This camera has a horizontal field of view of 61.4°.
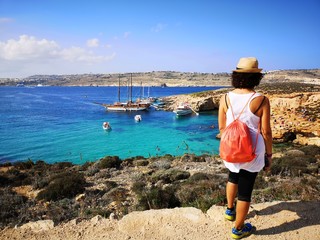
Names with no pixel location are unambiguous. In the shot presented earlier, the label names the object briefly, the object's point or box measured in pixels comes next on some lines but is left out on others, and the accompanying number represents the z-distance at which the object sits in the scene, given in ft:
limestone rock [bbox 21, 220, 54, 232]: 16.67
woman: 11.45
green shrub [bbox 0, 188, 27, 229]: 21.31
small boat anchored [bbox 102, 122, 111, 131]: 127.13
